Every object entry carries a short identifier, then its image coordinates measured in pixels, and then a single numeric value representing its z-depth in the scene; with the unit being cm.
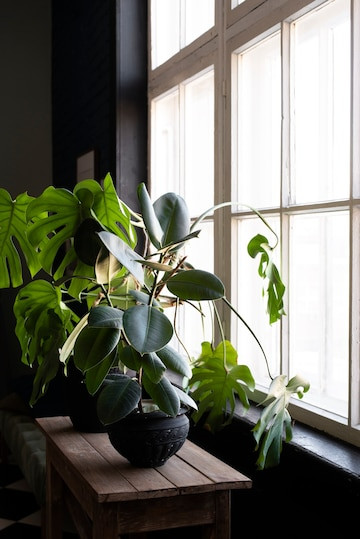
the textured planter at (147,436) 196
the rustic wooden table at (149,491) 184
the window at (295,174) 210
